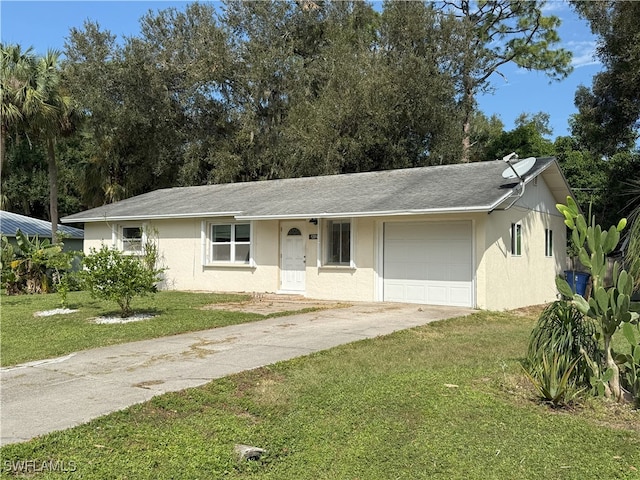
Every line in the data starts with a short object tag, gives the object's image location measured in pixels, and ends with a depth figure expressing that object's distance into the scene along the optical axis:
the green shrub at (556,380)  5.11
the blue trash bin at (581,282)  16.80
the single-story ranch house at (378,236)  13.20
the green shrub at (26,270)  16.64
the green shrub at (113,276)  10.19
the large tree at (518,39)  29.89
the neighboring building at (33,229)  25.95
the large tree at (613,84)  17.14
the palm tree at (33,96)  20.52
